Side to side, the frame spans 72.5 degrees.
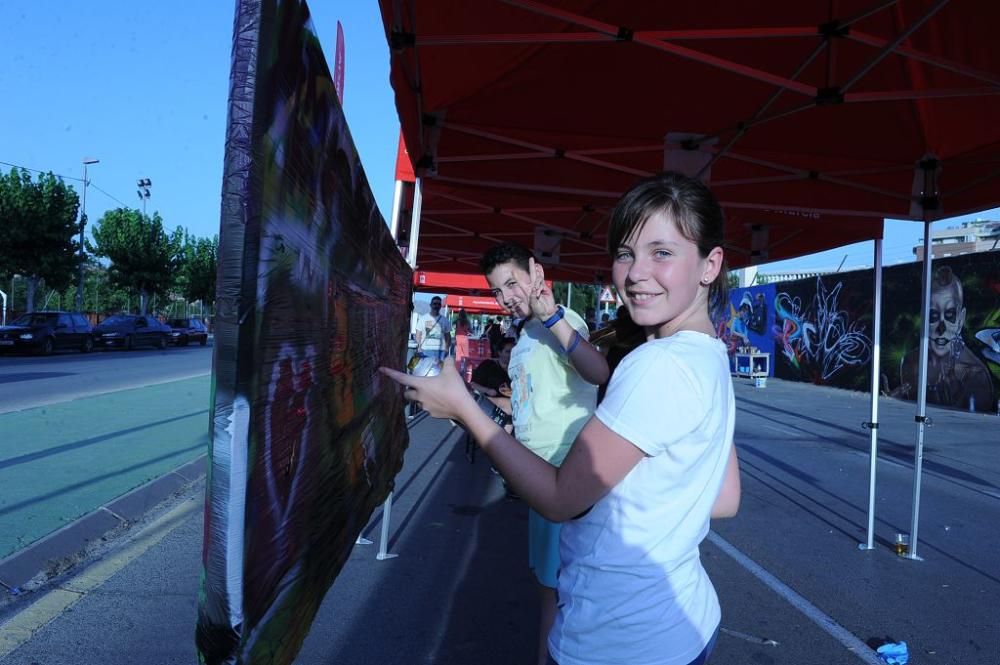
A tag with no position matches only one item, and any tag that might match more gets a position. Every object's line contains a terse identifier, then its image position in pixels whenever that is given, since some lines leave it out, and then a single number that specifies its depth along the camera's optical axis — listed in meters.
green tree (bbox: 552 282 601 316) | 45.02
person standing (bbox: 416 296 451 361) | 10.55
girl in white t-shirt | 1.25
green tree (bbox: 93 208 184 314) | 41.00
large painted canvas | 0.81
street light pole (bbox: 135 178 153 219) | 49.59
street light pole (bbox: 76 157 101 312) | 32.78
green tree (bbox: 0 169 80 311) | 28.91
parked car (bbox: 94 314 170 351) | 28.45
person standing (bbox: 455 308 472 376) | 13.25
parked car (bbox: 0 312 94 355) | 22.50
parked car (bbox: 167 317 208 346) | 36.56
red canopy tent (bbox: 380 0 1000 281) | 3.38
